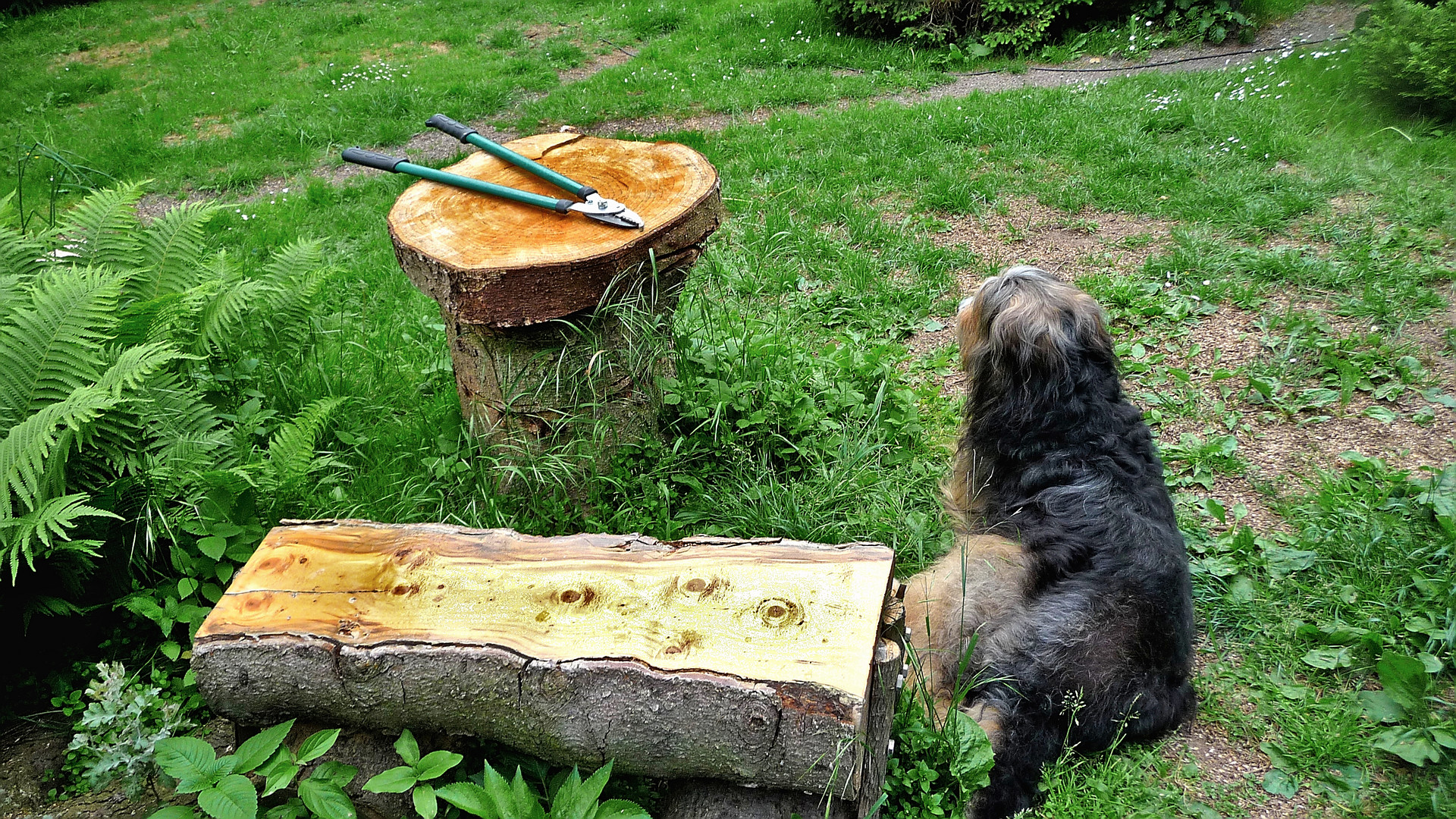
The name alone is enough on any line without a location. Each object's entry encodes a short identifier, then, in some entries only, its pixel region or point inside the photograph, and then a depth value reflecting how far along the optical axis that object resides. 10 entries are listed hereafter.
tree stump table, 3.15
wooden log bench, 2.36
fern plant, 2.85
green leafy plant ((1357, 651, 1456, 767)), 2.84
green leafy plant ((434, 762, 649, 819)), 2.40
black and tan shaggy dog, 2.88
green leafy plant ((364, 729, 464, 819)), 2.43
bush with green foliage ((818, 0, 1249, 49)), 8.90
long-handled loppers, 3.36
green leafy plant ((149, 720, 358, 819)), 2.39
